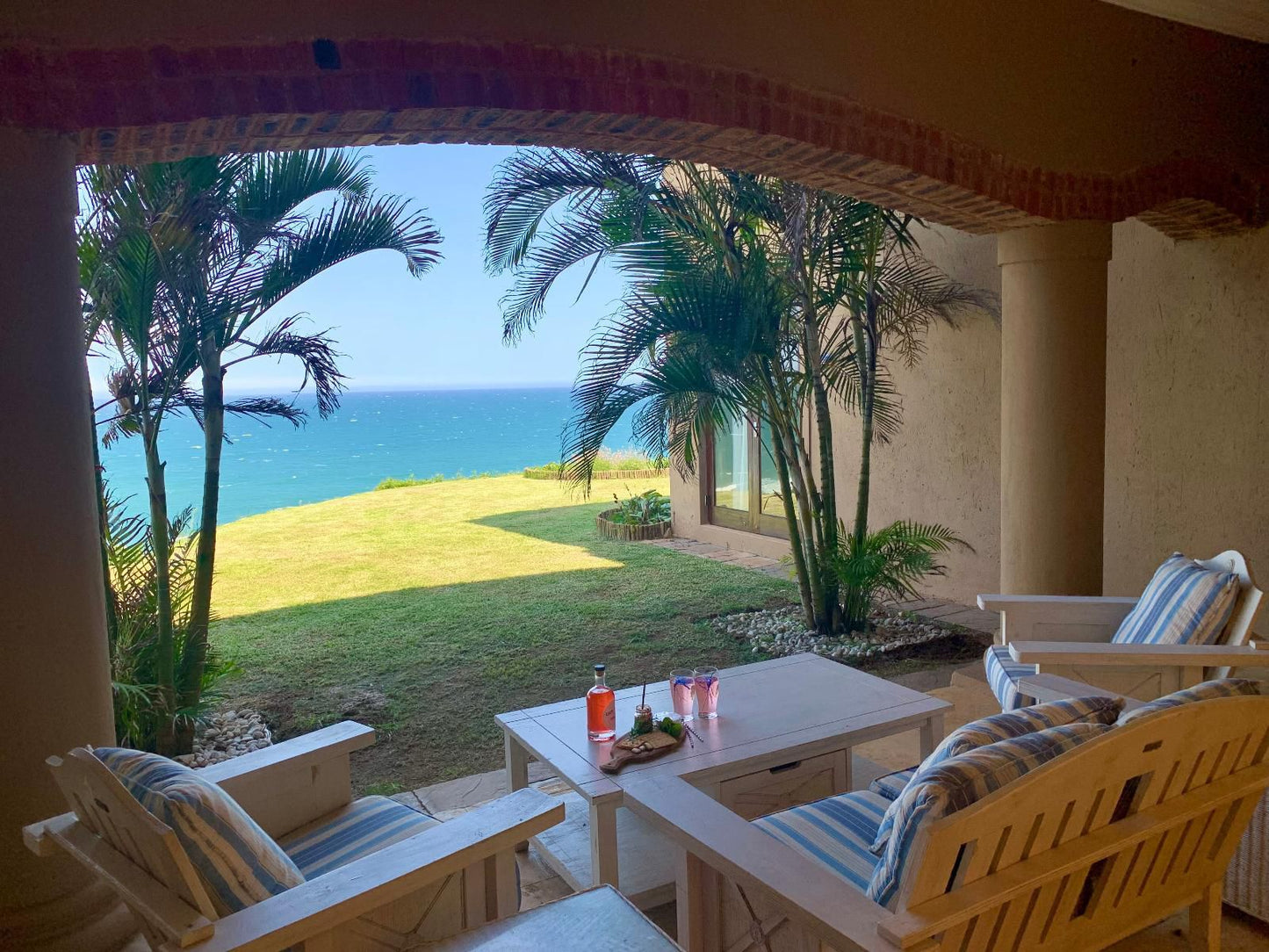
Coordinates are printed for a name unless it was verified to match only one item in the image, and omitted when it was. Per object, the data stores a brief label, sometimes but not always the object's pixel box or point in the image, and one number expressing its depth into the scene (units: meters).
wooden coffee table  2.54
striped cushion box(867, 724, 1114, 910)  1.48
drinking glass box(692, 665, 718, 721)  2.92
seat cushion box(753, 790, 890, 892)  1.96
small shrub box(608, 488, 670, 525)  10.32
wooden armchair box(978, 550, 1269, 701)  2.84
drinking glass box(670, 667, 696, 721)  2.95
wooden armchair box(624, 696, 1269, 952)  1.44
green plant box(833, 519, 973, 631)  5.29
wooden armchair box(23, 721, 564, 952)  1.46
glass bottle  2.77
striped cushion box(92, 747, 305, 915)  1.52
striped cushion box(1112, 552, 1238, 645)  3.03
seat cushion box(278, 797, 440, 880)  2.12
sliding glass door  8.69
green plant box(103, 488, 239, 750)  3.49
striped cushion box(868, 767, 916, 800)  2.24
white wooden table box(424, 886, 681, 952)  1.63
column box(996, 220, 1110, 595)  3.94
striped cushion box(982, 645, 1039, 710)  2.97
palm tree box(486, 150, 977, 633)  4.81
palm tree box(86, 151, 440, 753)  3.53
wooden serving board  2.55
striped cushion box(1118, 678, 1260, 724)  1.73
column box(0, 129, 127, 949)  2.18
